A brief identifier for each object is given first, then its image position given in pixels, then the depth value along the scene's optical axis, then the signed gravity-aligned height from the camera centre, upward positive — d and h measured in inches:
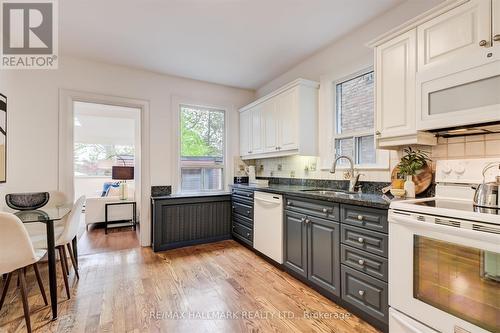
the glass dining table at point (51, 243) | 73.9 -24.6
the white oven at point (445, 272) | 46.6 -23.4
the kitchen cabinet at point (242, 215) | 132.1 -29.3
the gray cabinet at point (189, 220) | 134.3 -32.6
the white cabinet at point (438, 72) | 55.7 +25.3
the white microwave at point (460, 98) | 54.5 +17.4
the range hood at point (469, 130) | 61.9 +10.2
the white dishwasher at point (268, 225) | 107.7 -28.5
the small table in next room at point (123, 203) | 184.2 -37.2
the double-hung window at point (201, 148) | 159.6 +12.3
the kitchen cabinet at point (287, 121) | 117.3 +24.4
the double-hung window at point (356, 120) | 101.1 +20.8
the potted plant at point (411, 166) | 76.0 +0.2
